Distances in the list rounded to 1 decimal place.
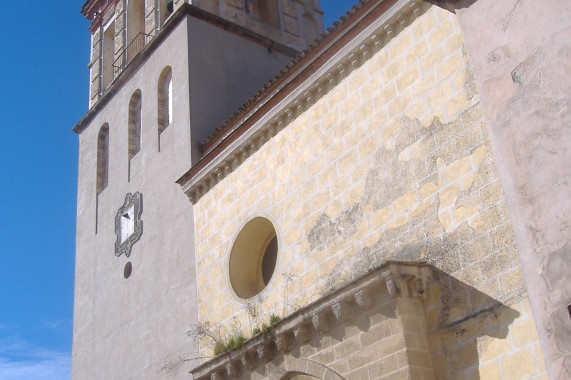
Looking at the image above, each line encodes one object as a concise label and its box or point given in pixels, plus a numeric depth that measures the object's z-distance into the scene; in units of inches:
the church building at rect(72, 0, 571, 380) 241.1
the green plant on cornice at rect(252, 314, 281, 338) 369.7
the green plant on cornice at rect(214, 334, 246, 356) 405.4
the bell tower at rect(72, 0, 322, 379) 514.6
